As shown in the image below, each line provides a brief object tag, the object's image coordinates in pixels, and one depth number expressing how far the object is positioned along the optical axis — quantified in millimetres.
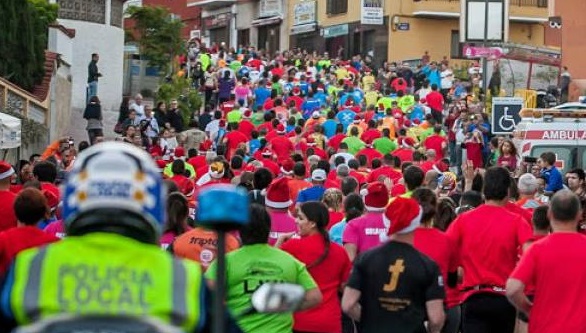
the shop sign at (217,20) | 81750
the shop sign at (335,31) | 68562
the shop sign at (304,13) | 71688
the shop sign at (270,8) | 75250
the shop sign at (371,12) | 65562
